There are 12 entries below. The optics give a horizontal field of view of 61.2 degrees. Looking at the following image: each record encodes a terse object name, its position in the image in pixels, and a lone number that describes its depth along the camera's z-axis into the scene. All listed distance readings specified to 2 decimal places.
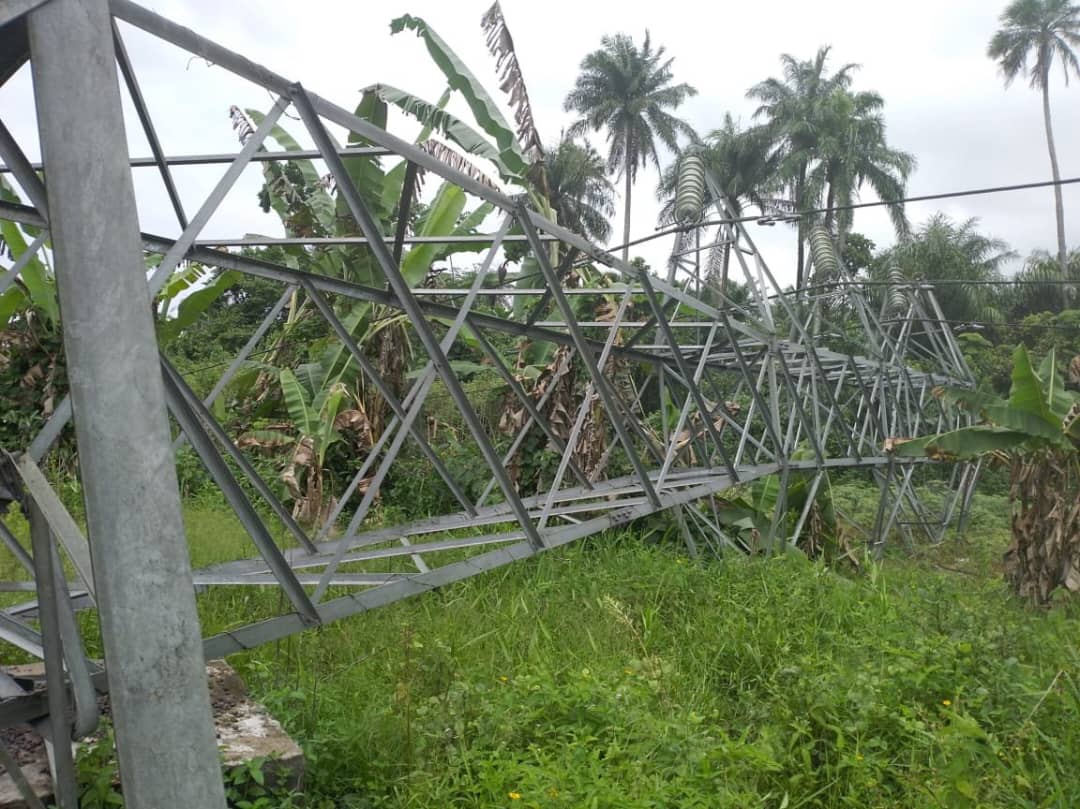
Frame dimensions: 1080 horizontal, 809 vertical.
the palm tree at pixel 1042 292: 32.66
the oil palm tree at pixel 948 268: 30.47
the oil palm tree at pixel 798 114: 34.62
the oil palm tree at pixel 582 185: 36.28
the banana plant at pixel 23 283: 7.27
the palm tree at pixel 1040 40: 36.12
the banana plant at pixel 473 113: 8.89
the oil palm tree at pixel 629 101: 39.16
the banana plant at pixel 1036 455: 8.83
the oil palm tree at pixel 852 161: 34.00
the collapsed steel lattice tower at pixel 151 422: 2.08
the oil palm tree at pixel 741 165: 35.97
